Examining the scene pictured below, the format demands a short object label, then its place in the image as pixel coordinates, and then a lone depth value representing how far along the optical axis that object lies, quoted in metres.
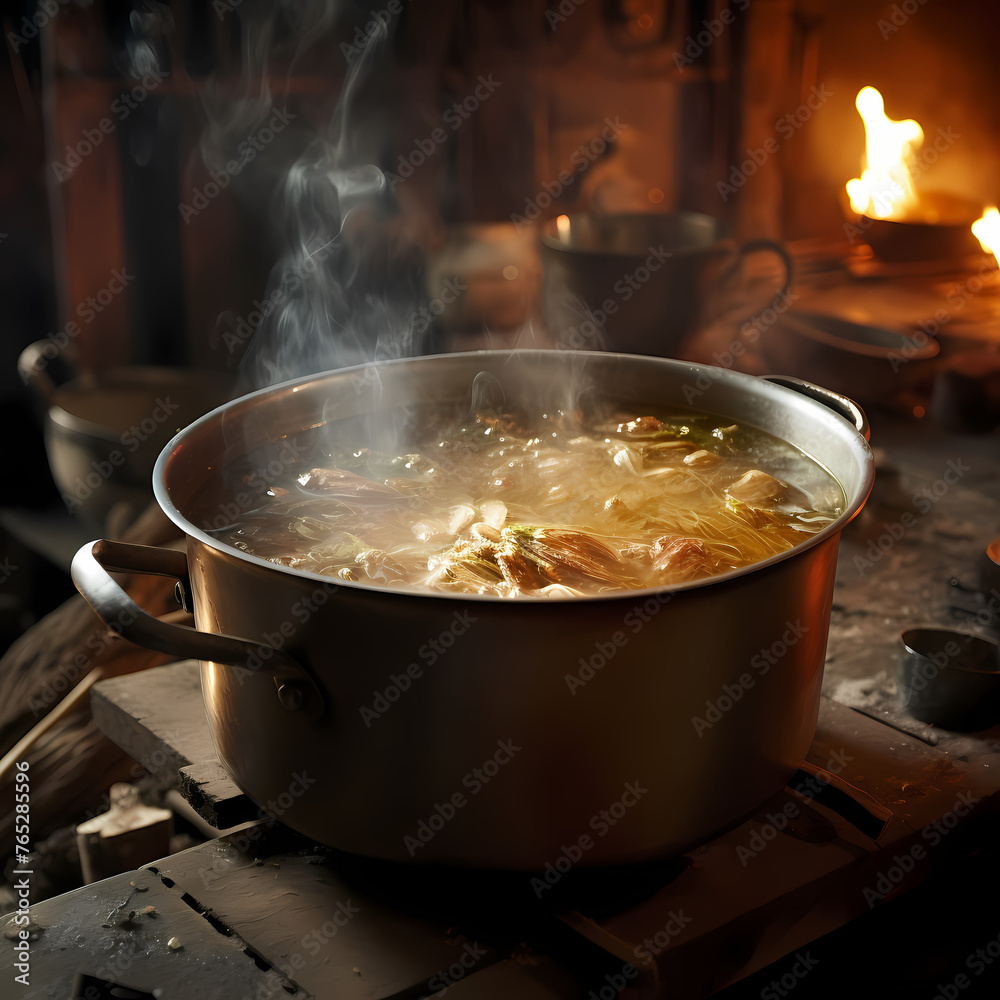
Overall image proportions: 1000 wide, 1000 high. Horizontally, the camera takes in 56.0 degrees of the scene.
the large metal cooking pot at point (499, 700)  1.34
